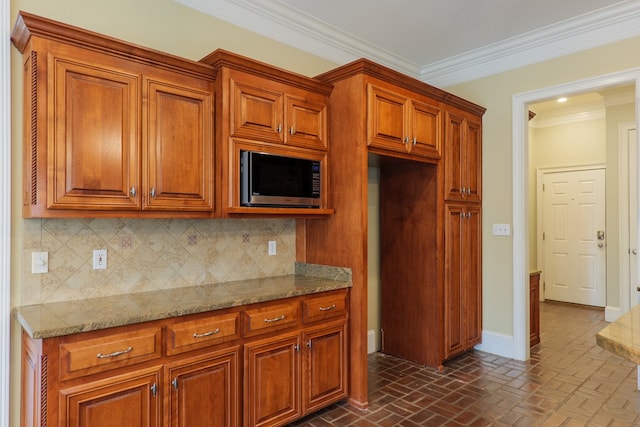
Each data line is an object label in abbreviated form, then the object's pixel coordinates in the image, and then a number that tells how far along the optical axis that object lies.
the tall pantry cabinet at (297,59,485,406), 2.87
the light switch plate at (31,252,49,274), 2.15
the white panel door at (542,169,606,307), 6.00
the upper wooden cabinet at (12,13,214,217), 1.95
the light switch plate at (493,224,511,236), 3.96
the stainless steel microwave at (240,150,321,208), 2.53
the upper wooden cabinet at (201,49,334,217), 2.46
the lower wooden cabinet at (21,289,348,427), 1.75
